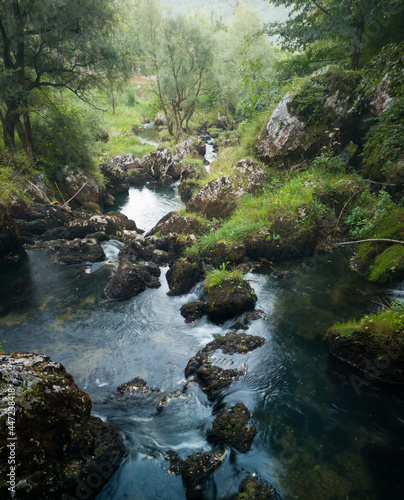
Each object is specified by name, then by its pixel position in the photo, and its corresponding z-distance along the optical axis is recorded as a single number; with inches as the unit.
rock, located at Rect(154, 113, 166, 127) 1483.8
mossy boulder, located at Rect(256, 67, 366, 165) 426.3
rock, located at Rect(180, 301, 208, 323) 304.3
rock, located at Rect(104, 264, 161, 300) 346.9
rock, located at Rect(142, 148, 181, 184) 884.0
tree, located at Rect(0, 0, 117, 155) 432.5
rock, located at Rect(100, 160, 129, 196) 772.0
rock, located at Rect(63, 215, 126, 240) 481.7
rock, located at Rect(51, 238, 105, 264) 421.1
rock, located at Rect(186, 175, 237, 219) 485.4
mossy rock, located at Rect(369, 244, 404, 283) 271.3
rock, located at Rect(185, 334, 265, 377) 238.7
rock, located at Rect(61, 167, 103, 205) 616.4
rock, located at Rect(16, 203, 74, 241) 476.4
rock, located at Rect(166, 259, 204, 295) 354.6
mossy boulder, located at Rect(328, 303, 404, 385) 192.4
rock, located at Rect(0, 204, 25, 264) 392.5
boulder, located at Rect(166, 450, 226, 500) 146.2
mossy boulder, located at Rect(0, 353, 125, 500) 122.8
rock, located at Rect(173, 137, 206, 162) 908.6
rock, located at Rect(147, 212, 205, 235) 467.5
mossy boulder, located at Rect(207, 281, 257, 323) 292.7
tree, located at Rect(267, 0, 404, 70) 390.3
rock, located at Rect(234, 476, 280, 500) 137.8
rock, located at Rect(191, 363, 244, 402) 208.2
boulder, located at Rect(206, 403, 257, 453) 166.2
